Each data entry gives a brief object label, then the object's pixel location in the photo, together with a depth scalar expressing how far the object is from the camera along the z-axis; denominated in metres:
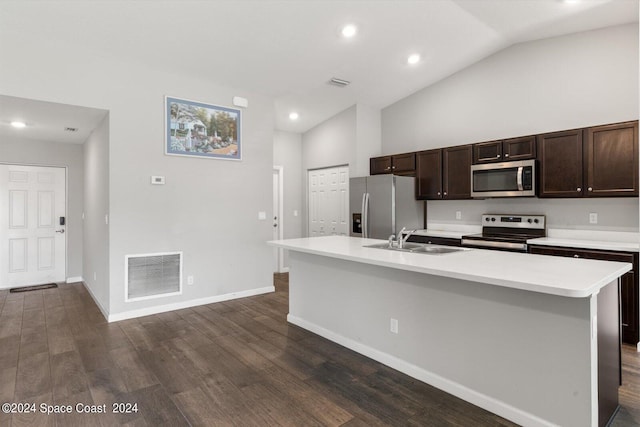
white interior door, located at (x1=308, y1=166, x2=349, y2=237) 6.05
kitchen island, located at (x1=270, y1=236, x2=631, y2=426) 1.83
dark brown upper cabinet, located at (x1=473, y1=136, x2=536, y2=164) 4.06
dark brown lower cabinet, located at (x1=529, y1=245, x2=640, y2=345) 3.17
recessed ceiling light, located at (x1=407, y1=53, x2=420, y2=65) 4.42
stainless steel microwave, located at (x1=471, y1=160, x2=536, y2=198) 4.00
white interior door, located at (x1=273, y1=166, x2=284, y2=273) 6.54
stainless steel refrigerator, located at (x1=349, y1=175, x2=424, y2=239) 5.02
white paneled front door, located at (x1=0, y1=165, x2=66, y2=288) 5.43
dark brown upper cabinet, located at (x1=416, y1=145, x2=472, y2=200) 4.66
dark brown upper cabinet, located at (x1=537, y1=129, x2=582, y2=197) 3.69
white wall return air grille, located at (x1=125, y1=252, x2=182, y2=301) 4.09
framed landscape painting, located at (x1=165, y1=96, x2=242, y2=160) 4.29
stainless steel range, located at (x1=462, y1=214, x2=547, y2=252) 3.95
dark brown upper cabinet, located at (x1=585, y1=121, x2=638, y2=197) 3.34
